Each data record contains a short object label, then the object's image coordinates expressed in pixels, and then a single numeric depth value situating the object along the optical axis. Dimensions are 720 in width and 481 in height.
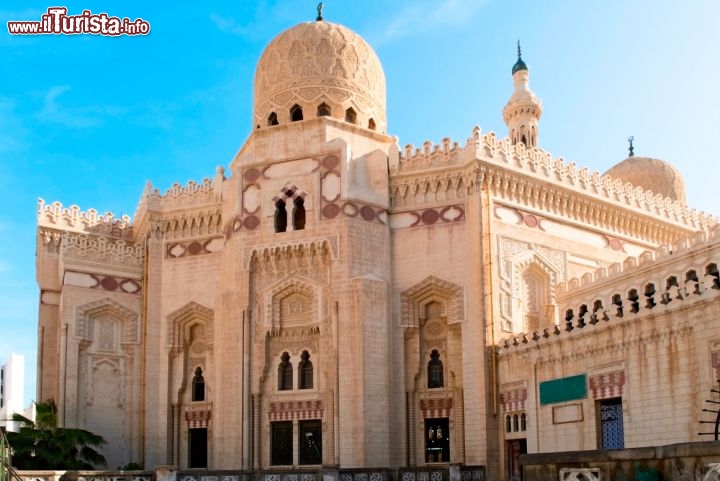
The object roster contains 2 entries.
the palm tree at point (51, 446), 25.67
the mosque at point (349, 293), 25.31
